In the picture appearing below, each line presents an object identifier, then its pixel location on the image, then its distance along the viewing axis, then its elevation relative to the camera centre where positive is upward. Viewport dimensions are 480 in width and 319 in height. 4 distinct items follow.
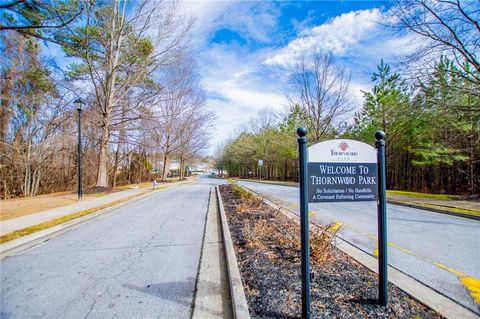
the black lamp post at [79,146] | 10.99 +1.04
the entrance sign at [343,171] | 2.46 -0.02
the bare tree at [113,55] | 14.58 +7.86
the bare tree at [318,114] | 19.44 +4.78
